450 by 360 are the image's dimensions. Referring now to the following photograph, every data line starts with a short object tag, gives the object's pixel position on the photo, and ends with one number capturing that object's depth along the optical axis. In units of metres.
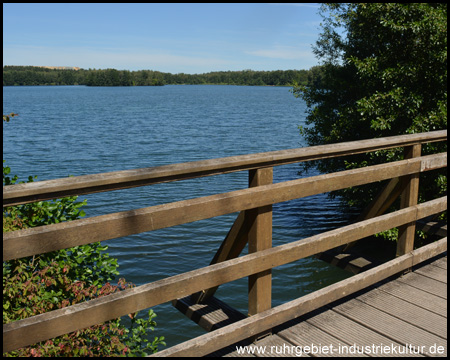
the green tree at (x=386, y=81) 9.56
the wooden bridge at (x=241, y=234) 2.08
